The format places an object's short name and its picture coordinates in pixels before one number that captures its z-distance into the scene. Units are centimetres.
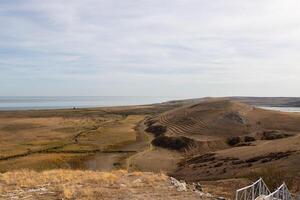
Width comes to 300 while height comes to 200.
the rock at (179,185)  1469
